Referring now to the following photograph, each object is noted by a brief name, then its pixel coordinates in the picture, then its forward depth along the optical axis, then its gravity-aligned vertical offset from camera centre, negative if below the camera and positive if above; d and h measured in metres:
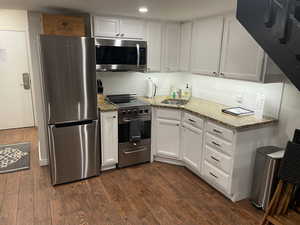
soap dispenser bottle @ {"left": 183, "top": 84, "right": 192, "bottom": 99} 3.96 -0.43
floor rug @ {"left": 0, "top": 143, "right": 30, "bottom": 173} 3.37 -1.51
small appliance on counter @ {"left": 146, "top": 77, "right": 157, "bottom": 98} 3.86 -0.36
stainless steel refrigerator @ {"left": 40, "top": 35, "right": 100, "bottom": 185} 2.65 -0.50
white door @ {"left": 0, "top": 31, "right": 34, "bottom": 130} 4.64 -0.40
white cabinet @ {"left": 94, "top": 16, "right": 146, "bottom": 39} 3.15 +0.55
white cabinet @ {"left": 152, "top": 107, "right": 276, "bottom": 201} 2.58 -1.02
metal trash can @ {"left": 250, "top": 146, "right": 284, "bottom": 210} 2.37 -1.14
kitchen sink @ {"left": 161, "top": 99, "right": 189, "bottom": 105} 3.55 -0.55
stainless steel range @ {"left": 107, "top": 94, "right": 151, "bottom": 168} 3.26 -0.94
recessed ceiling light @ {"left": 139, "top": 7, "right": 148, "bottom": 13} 2.71 +0.70
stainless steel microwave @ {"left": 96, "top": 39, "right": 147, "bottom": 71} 3.10 +0.16
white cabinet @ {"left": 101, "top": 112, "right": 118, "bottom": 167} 3.13 -1.02
